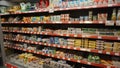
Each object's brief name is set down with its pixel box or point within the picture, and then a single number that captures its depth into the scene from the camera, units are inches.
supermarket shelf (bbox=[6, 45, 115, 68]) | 56.9
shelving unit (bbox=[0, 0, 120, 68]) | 53.8
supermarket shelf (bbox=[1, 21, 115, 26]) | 53.6
